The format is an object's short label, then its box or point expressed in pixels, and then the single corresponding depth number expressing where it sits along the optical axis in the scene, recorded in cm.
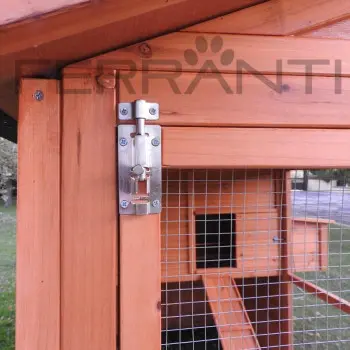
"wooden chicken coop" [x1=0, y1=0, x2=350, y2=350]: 29
